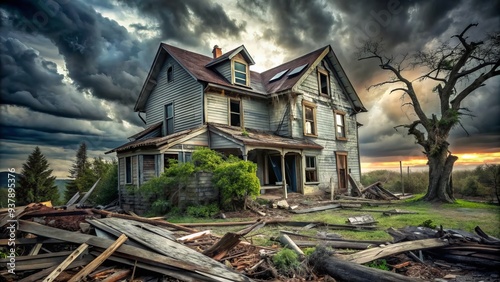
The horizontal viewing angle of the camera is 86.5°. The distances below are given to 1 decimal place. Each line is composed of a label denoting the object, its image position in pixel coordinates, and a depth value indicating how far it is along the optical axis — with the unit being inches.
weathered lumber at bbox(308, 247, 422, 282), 145.2
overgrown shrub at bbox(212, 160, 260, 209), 438.3
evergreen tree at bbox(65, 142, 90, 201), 1537.3
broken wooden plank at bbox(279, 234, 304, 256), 197.5
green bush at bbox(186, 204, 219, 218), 432.1
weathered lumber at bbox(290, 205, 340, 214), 476.7
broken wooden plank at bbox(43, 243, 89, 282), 152.7
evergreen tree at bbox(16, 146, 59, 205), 991.0
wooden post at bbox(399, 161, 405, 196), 818.7
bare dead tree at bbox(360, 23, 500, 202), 595.8
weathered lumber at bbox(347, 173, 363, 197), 766.5
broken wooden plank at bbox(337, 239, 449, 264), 179.2
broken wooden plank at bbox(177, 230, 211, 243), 223.9
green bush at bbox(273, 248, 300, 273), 171.2
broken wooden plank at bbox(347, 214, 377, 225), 334.4
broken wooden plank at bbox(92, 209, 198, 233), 275.9
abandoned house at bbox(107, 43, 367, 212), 565.2
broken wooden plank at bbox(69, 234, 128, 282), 153.3
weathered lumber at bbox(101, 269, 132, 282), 154.0
